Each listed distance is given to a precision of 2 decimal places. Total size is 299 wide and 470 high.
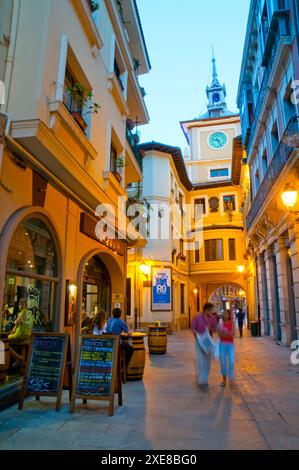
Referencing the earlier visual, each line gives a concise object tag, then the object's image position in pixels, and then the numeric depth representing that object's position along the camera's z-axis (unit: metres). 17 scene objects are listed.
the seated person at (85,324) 9.96
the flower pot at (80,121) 7.68
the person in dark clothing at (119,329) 7.48
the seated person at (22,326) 6.35
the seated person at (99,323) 7.78
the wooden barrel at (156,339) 12.13
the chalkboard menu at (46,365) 5.34
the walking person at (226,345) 7.50
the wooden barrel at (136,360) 7.71
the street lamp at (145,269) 21.50
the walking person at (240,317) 19.81
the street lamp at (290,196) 9.10
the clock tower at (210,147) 33.96
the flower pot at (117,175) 10.92
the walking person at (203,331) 7.23
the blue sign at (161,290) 23.05
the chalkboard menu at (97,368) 5.23
